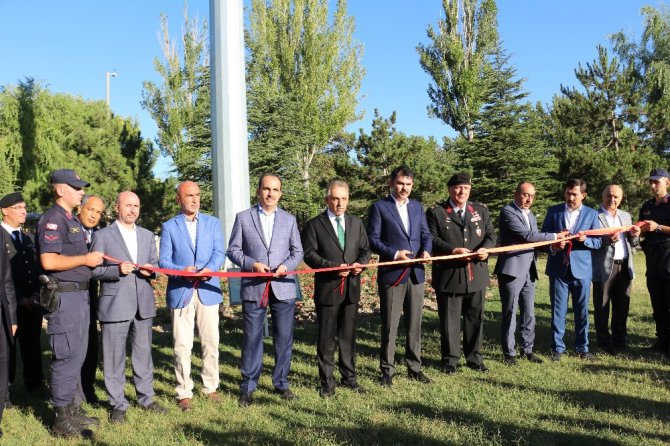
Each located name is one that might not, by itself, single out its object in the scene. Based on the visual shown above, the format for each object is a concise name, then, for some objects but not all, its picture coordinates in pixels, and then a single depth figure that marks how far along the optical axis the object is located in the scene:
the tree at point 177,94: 33.81
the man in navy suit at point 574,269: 6.50
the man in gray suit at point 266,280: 5.27
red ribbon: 4.96
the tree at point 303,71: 32.22
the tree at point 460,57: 32.34
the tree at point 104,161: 21.66
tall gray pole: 7.79
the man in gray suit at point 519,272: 6.36
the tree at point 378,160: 27.61
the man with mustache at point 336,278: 5.41
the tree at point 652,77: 26.78
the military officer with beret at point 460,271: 6.02
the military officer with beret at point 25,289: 5.55
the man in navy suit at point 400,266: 5.71
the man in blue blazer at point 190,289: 5.12
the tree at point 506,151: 25.75
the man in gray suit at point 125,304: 4.81
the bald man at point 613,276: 6.95
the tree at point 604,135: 22.44
